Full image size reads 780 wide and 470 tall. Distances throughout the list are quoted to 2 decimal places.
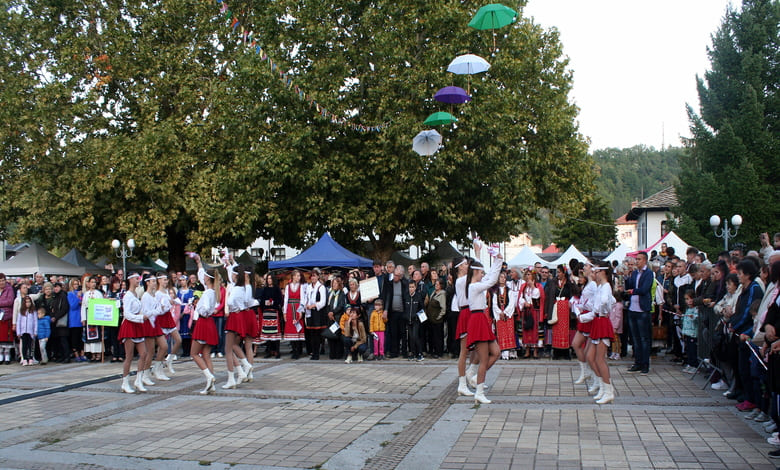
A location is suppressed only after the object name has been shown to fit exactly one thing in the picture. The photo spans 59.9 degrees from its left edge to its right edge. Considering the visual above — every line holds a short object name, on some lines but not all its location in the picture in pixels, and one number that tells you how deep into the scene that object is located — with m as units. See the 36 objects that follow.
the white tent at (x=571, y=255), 29.33
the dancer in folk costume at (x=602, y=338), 8.80
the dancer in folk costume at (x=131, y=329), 10.45
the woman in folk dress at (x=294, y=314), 14.82
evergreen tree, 33.12
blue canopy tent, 17.84
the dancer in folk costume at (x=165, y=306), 11.02
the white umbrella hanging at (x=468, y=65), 15.79
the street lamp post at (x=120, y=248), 24.78
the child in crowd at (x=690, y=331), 11.20
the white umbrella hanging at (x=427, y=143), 19.81
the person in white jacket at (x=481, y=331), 9.04
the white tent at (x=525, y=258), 28.44
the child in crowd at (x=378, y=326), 14.29
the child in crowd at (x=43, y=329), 15.05
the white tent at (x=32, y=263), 26.64
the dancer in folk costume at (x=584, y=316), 9.20
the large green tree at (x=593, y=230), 57.34
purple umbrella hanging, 16.89
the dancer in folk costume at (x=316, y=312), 14.70
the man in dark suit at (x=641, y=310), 11.19
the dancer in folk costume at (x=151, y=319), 10.63
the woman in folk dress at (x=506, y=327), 13.78
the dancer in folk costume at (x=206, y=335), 10.20
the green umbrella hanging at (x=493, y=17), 14.77
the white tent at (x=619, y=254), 27.70
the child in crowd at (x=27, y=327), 15.01
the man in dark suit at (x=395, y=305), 14.49
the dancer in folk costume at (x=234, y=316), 10.54
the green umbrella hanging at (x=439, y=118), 19.10
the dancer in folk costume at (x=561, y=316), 13.69
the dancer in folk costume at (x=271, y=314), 14.99
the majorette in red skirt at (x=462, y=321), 9.47
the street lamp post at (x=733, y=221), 22.62
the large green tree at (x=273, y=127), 22.62
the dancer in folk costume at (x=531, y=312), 14.01
